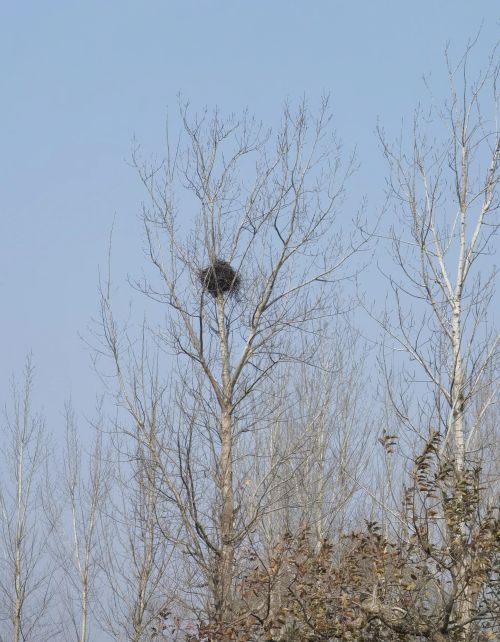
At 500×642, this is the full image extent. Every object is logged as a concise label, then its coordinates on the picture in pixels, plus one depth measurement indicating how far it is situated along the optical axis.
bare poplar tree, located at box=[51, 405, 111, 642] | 31.86
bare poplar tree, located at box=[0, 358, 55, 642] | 33.41
